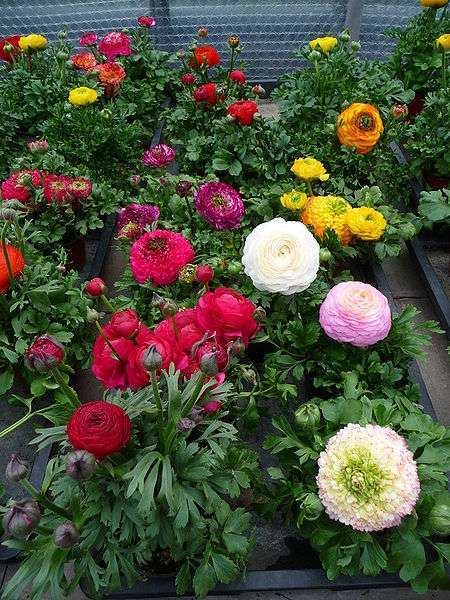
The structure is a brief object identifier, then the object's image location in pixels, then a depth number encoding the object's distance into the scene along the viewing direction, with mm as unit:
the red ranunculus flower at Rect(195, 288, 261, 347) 1128
